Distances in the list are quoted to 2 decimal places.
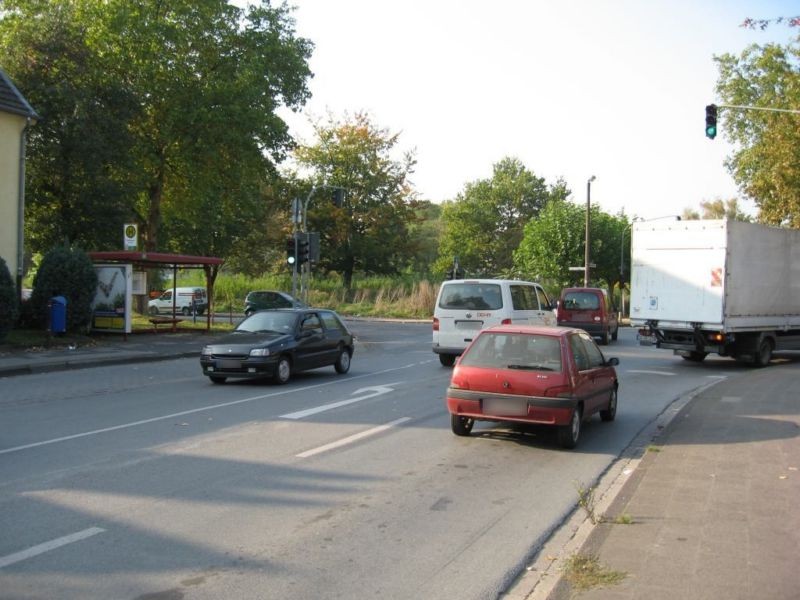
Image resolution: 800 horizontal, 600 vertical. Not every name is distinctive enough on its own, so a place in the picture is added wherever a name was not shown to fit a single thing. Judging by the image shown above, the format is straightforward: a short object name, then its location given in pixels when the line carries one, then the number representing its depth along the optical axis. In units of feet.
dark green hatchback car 46.70
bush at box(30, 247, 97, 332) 69.97
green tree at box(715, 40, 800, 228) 102.27
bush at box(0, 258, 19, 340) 61.16
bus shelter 75.46
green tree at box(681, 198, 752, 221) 260.07
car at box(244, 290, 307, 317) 122.01
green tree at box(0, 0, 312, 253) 80.59
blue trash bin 66.69
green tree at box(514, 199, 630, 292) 186.50
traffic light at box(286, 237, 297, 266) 83.05
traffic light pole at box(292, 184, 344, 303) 83.76
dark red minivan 90.48
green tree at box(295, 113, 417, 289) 198.80
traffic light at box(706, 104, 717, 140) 68.59
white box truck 60.70
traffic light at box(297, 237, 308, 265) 83.97
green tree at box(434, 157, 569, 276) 267.59
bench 84.74
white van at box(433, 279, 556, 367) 57.72
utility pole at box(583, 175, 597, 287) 141.79
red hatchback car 28.73
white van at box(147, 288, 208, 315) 139.64
